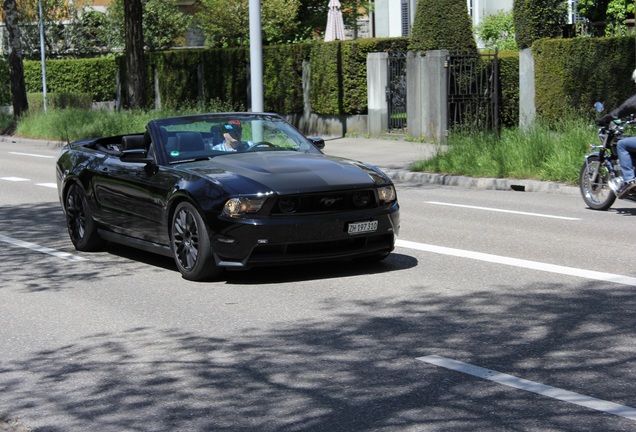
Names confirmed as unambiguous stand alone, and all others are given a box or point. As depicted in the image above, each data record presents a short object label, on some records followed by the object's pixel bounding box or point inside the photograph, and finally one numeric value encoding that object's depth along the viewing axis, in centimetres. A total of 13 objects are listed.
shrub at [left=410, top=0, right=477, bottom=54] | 2817
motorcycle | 1475
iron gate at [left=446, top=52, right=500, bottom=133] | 2706
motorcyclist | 1425
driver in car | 1073
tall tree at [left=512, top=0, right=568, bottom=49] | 2531
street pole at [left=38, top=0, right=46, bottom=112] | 4675
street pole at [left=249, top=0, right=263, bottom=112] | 2333
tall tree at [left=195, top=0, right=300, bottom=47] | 4591
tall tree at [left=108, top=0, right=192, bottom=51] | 5491
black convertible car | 941
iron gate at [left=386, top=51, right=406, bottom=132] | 2975
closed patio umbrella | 3738
